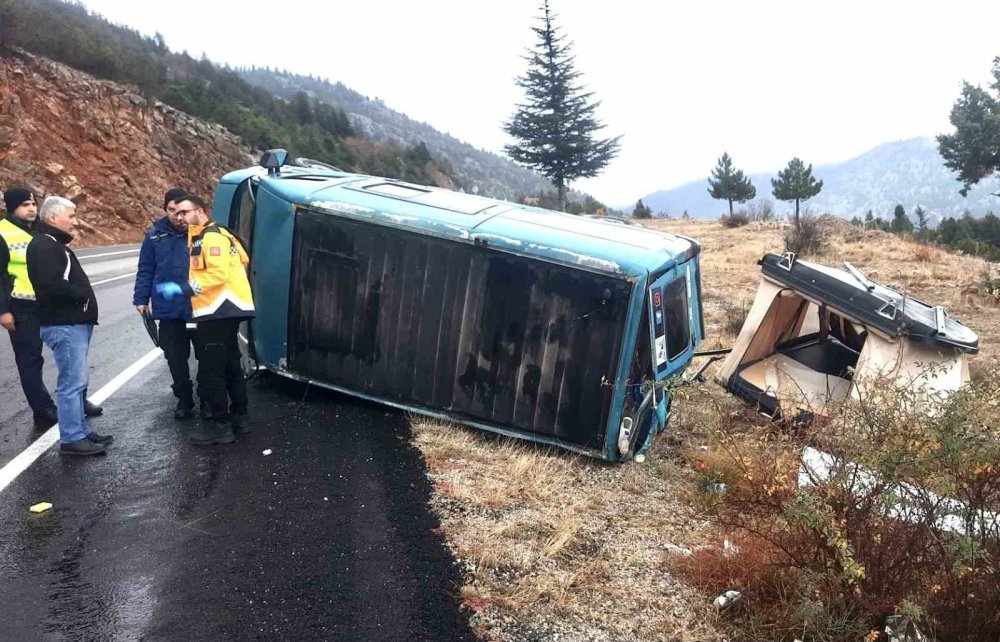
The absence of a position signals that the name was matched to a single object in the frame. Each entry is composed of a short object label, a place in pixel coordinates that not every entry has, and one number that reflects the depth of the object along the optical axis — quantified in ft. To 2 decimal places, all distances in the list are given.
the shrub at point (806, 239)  60.18
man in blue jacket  15.25
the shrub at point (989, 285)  38.78
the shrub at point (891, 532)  8.98
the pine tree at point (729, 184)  128.57
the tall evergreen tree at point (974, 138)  94.27
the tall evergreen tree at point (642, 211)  126.56
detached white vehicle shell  17.37
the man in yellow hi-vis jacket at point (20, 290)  14.62
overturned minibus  15.60
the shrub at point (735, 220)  87.61
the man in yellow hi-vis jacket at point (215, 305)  14.51
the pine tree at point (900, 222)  97.86
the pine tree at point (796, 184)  114.21
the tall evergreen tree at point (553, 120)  115.14
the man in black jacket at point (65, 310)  13.84
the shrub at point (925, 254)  53.42
